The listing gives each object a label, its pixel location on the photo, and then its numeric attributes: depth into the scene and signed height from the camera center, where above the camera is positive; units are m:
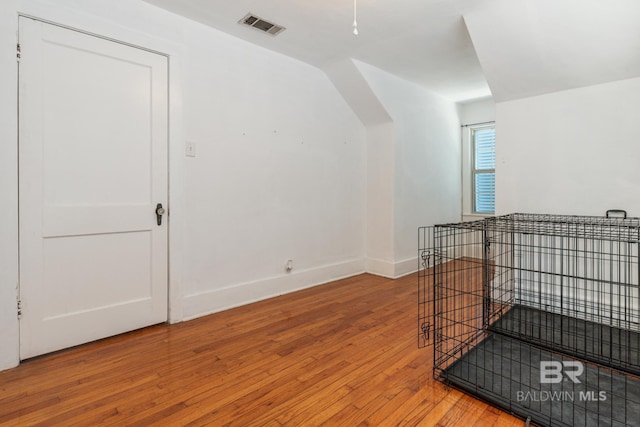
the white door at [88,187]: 2.15 +0.15
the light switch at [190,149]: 2.82 +0.50
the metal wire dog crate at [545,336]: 1.67 -0.92
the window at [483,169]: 5.42 +0.66
